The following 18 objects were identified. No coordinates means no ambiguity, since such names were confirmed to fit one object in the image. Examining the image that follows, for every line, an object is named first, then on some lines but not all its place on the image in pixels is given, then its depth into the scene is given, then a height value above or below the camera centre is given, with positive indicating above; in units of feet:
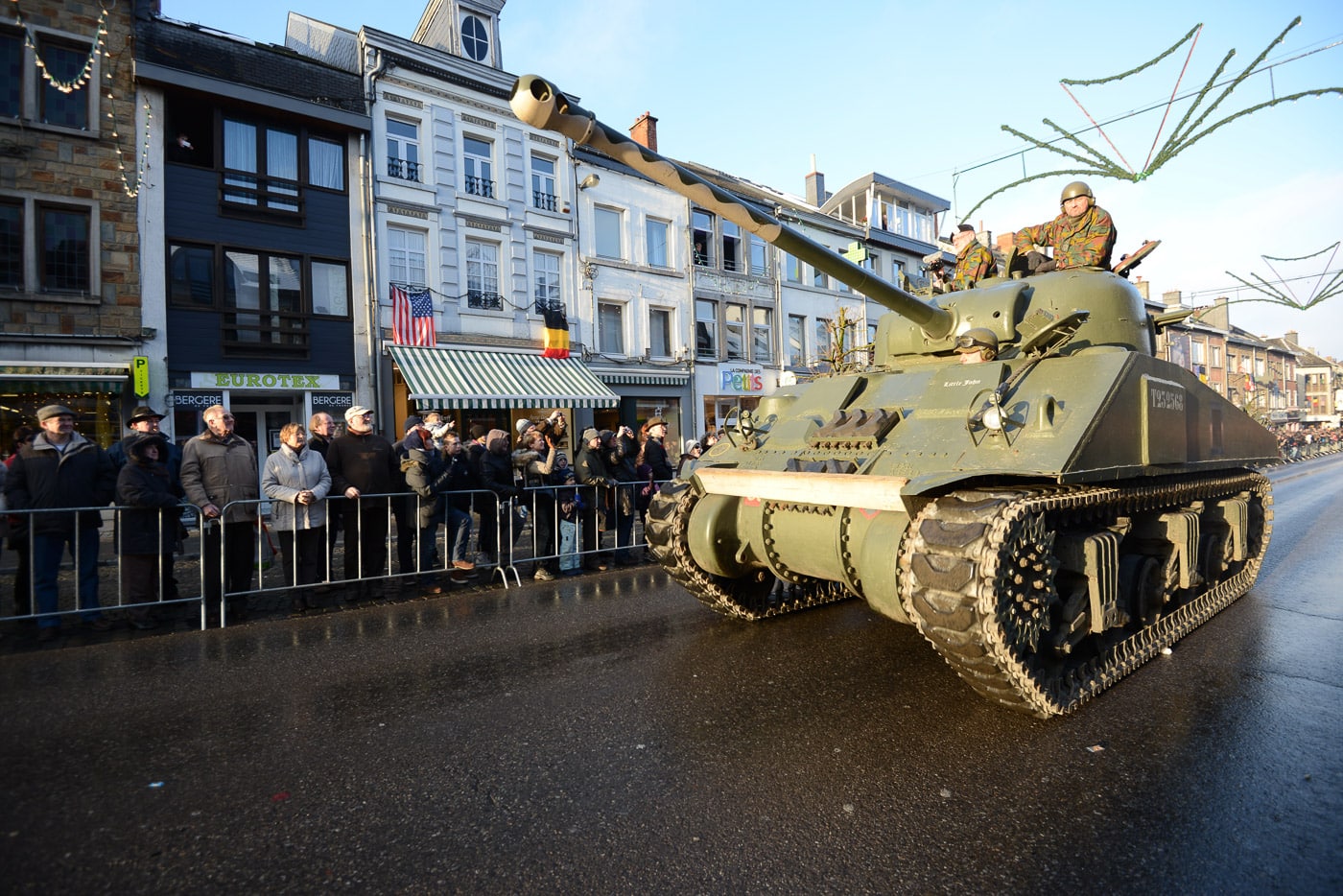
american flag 52.11 +9.23
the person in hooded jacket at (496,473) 25.91 -0.94
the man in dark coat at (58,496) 19.40 -1.18
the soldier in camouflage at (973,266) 22.71 +5.42
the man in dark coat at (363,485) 23.35 -1.17
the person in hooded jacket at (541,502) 27.17 -2.05
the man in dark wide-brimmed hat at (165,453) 20.70 -0.05
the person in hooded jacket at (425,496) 23.62 -1.56
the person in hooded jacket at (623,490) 29.43 -1.83
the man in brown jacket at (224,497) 20.67 -1.34
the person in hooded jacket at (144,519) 19.63 -1.84
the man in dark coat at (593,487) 28.04 -1.62
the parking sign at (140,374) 43.24 +4.51
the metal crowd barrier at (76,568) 19.20 -3.11
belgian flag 60.44 +9.21
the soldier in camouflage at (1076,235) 20.45 +5.89
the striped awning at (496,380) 50.47 +4.92
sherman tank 11.53 -0.89
